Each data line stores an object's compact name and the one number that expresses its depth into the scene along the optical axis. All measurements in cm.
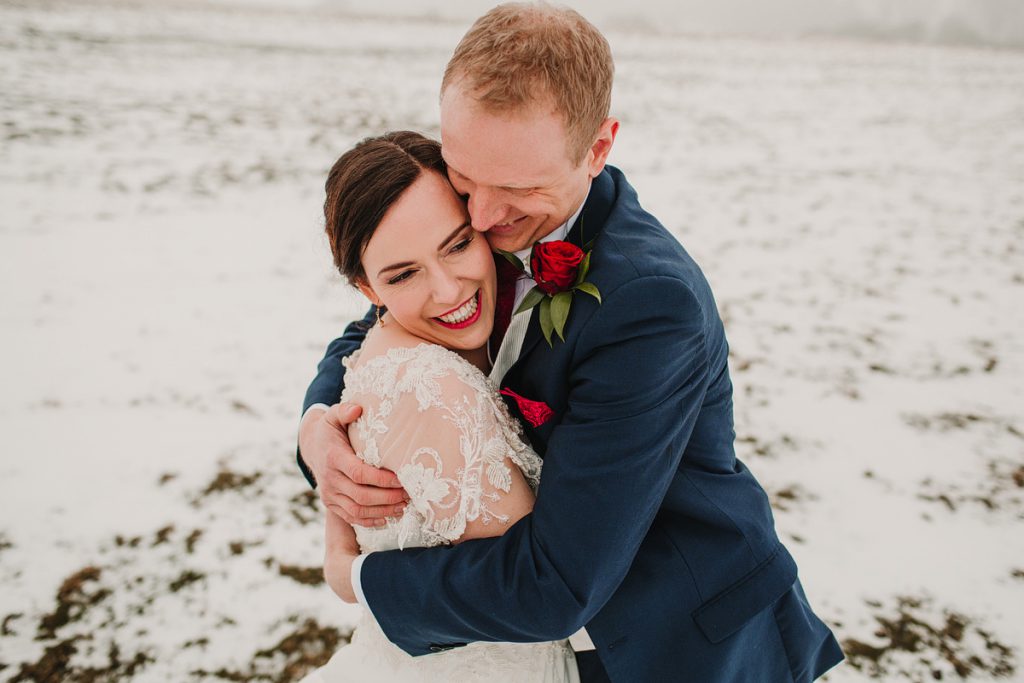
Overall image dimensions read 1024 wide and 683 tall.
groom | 123
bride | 139
